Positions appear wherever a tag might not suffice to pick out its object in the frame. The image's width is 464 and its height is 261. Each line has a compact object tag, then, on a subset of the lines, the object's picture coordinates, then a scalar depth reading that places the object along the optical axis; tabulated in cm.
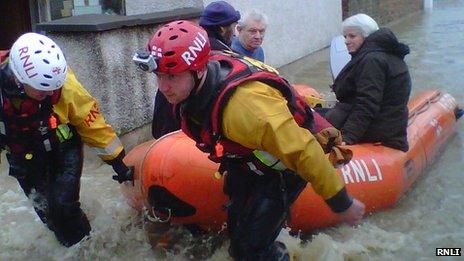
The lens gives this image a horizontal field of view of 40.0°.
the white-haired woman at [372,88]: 498
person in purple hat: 462
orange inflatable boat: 425
